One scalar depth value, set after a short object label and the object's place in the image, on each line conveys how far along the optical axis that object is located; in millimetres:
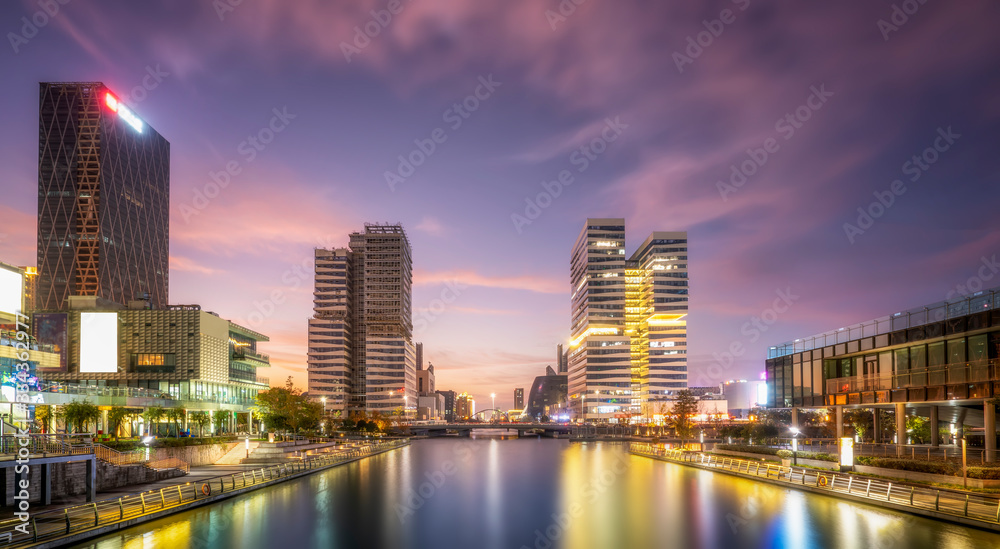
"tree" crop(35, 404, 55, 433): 72562
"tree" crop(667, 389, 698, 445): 140375
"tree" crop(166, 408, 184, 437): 94681
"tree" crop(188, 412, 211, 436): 111719
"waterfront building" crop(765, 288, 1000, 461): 50656
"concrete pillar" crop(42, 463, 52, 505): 39688
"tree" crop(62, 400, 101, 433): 67500
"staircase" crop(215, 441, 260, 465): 79181
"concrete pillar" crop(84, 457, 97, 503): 42647
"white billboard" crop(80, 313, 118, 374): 100000
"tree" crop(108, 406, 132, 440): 77500
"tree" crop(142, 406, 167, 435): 90750
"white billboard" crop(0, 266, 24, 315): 56188
